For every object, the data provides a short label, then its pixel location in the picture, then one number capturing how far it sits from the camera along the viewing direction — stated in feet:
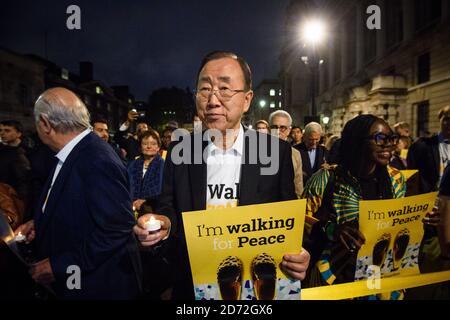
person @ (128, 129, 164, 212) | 17.88
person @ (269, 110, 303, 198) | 19.22
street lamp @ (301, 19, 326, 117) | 39.52
